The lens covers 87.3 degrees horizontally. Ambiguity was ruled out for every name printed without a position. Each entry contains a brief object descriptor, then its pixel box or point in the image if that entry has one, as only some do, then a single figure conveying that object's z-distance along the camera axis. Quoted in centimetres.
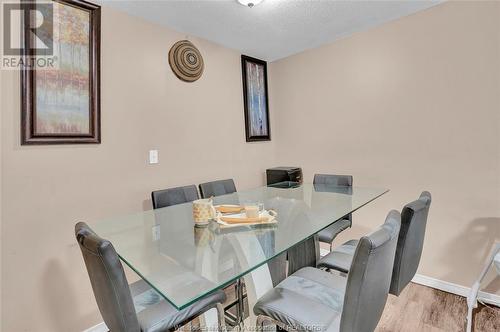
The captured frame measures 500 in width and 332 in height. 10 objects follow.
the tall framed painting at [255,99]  313
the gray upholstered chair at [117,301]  90
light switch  227
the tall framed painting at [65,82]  164
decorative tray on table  145
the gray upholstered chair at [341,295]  88
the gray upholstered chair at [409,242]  132
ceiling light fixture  199
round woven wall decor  242
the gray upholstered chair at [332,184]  211
